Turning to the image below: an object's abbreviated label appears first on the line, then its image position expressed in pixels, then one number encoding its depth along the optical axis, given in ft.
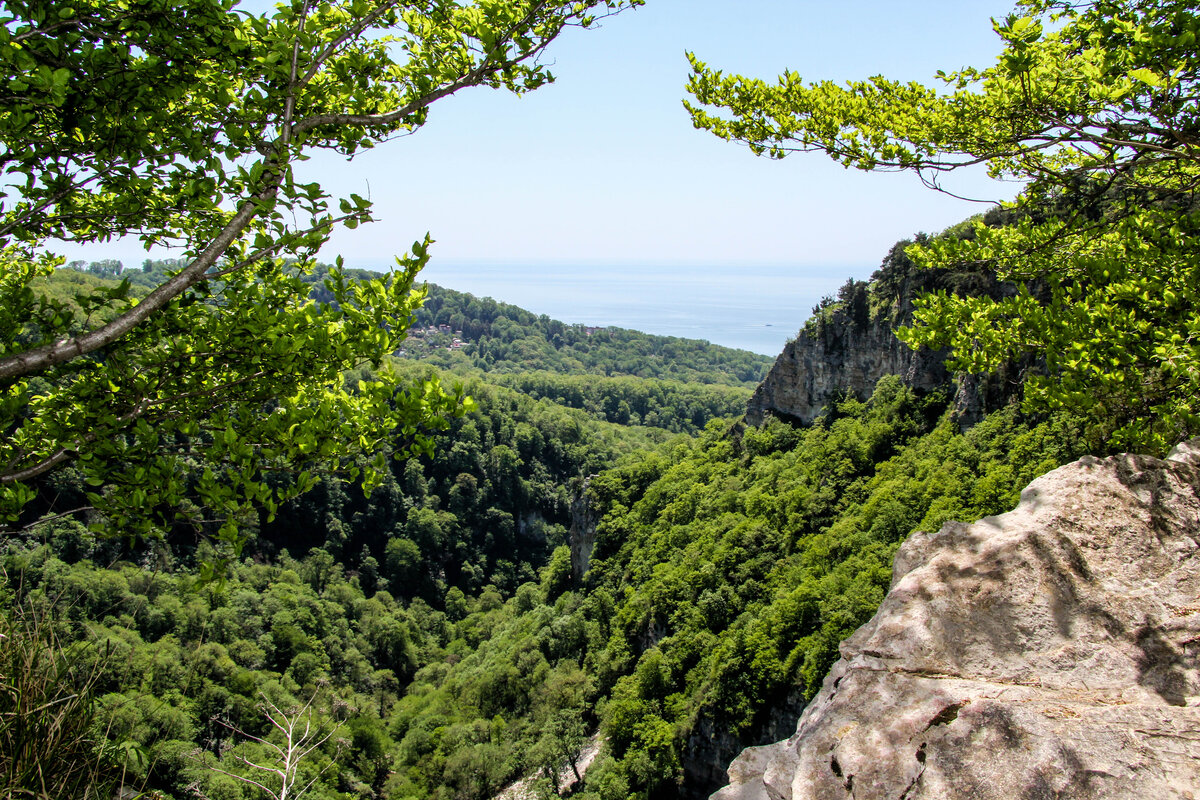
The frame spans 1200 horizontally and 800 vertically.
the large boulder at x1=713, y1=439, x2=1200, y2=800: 12.26
